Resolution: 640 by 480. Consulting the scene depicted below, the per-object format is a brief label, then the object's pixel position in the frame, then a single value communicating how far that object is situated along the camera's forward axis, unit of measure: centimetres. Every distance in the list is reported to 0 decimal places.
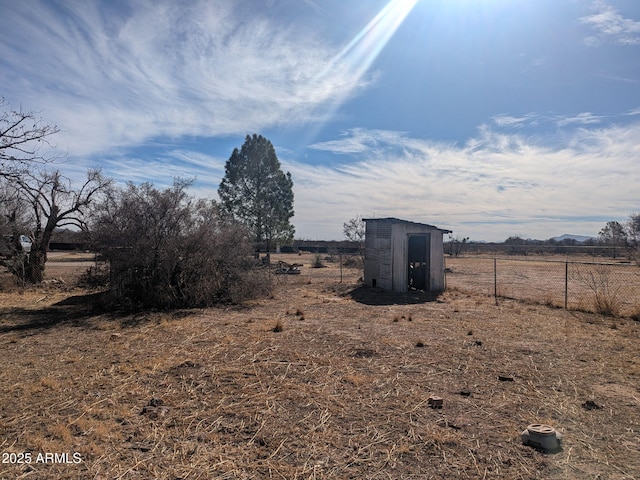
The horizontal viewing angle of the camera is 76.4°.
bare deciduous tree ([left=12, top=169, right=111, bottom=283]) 1550
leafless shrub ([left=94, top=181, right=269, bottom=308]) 1067
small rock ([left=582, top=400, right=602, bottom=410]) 447
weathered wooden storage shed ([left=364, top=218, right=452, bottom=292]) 1589
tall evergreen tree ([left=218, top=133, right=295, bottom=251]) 2756
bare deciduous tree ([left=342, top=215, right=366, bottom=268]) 2995
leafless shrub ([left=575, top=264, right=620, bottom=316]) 1045
